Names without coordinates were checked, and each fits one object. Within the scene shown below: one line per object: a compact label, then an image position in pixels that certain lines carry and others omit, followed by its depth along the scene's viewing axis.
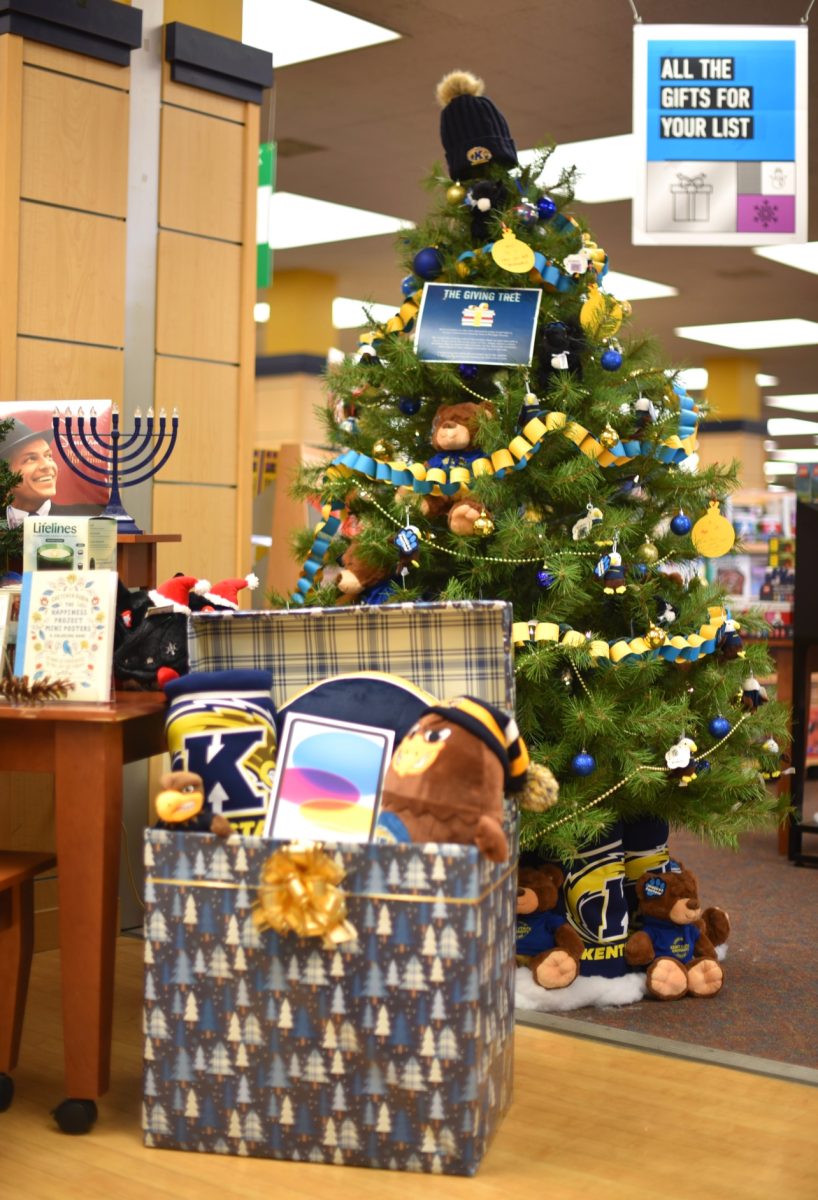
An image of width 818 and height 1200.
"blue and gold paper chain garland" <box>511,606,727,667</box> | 2.87
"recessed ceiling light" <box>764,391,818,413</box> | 16.94
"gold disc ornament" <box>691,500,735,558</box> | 3.09
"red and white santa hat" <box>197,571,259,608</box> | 2.77
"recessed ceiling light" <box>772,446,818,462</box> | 21.62
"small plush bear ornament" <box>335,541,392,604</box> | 3.09
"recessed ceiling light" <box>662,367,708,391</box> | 15.56
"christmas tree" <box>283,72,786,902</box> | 2.92
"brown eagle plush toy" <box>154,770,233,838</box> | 2.09
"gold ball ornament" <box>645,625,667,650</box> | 2.93
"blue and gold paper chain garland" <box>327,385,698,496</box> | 2.93
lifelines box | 2.49
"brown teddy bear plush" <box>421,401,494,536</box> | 2.96
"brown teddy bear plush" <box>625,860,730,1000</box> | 3.06
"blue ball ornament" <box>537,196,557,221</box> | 3.09
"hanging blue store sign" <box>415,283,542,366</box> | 3.02
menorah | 2.71
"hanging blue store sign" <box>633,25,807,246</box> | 4.21
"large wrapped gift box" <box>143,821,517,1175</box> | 2.02
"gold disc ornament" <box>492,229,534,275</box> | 3.02
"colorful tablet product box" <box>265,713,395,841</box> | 2.13
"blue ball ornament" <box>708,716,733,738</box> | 3.04
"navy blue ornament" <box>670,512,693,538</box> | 3.05
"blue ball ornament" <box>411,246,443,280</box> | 3.13
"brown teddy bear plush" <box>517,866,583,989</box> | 2.98
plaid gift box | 2.29
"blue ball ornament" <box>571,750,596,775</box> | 2.84
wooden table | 2.20
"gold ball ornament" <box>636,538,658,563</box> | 2.99
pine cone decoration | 2.29
